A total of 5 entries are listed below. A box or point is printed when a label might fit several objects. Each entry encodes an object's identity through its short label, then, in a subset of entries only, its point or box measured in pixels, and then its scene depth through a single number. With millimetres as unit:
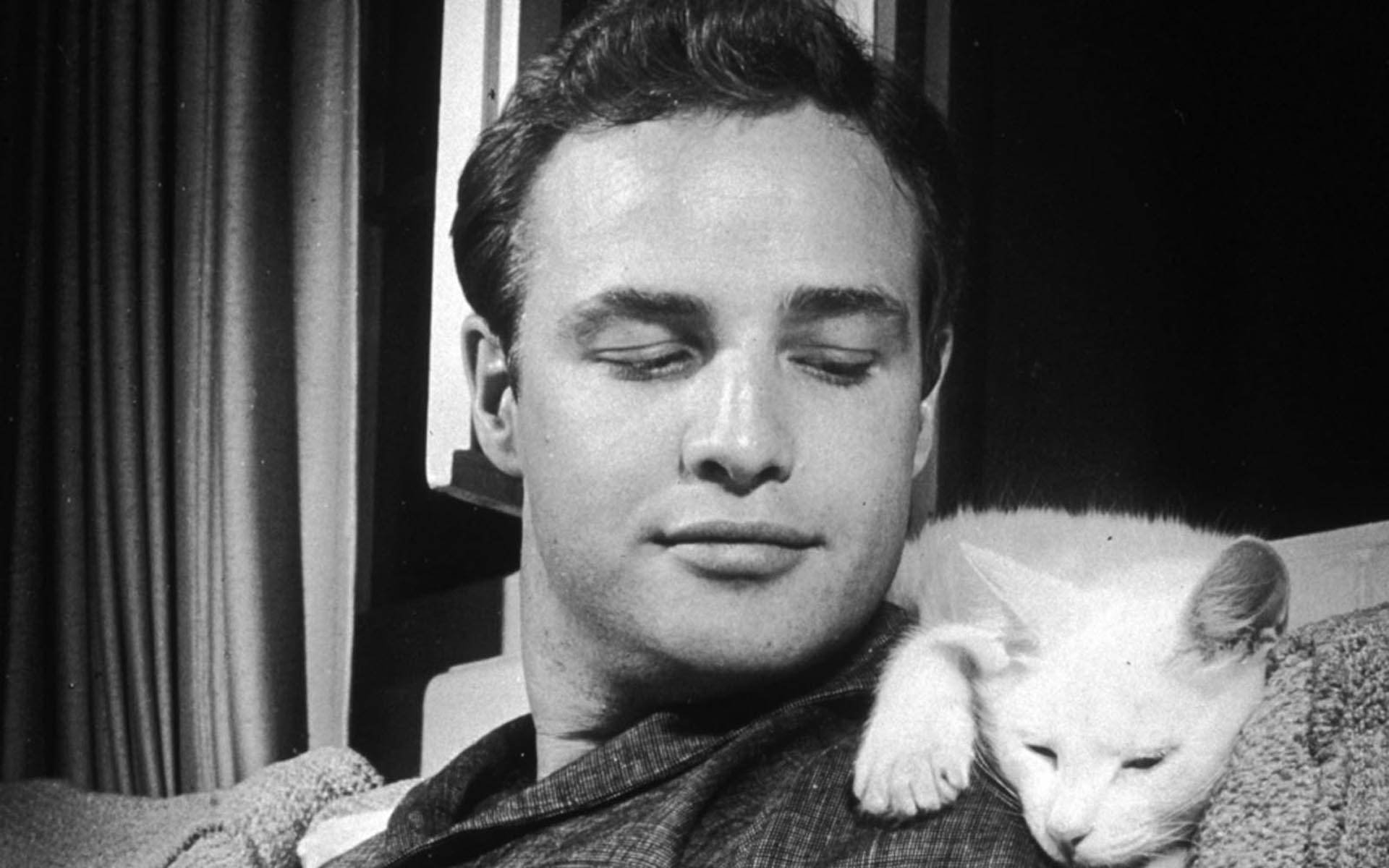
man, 1091
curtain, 1322
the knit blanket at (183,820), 1313
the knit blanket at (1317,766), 964
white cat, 1051
